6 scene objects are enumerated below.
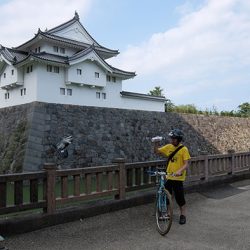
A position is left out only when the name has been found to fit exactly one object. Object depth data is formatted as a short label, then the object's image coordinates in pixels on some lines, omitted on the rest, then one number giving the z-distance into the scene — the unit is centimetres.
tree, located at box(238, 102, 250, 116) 4836
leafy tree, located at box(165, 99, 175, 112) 3823
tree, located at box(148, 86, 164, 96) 5011
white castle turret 2820
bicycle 549
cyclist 592
